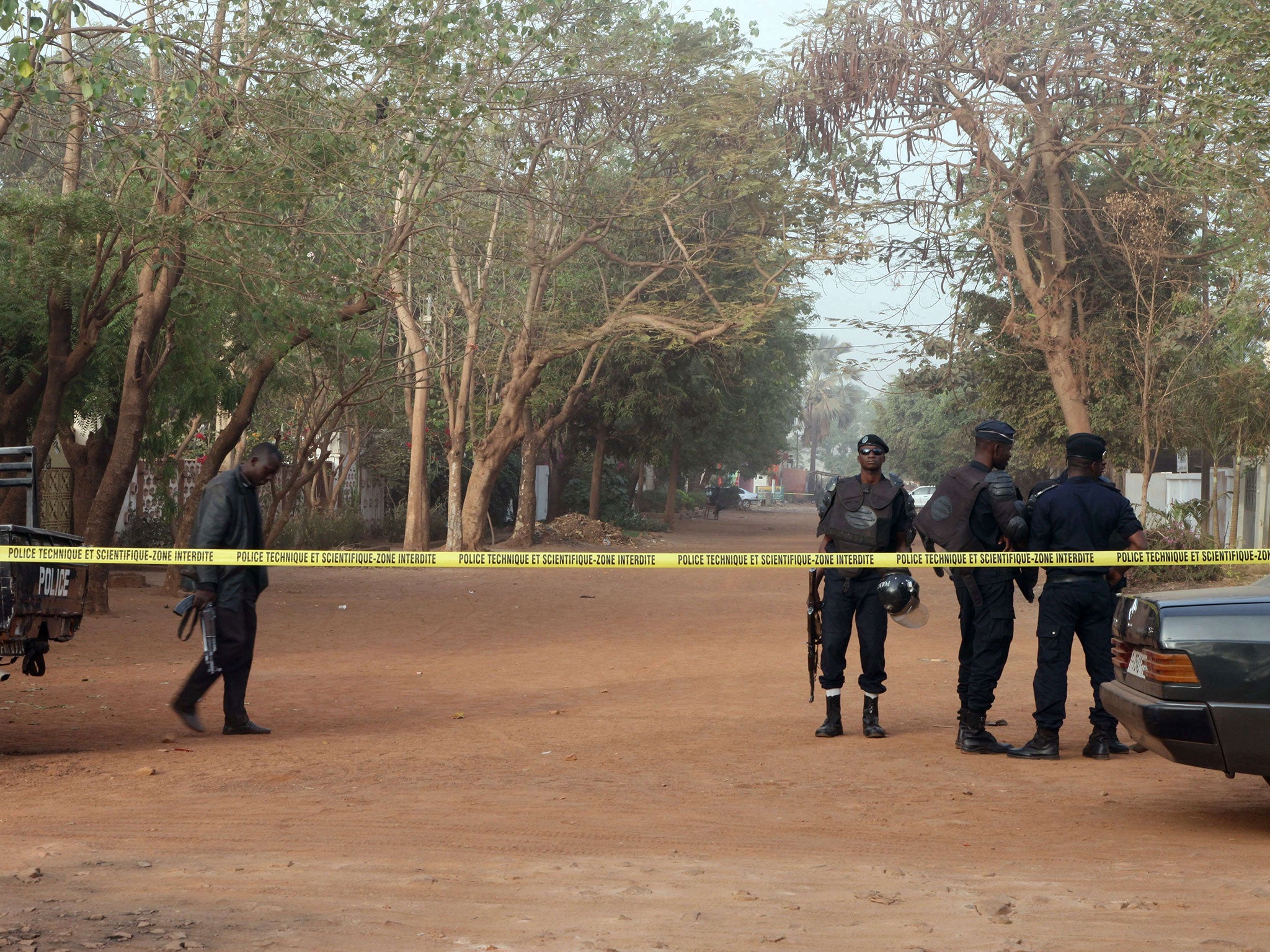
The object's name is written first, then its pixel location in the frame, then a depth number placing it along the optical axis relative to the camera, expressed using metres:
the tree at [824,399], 144.75
